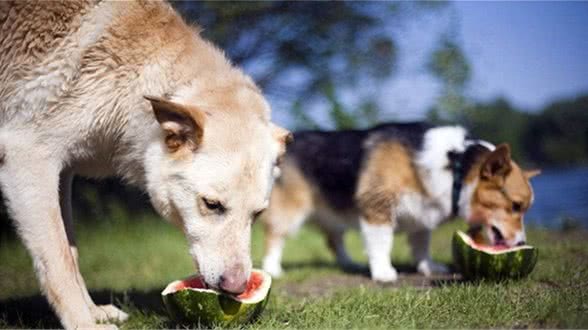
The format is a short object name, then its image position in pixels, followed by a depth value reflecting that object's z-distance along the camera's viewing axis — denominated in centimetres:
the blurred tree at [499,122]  959
